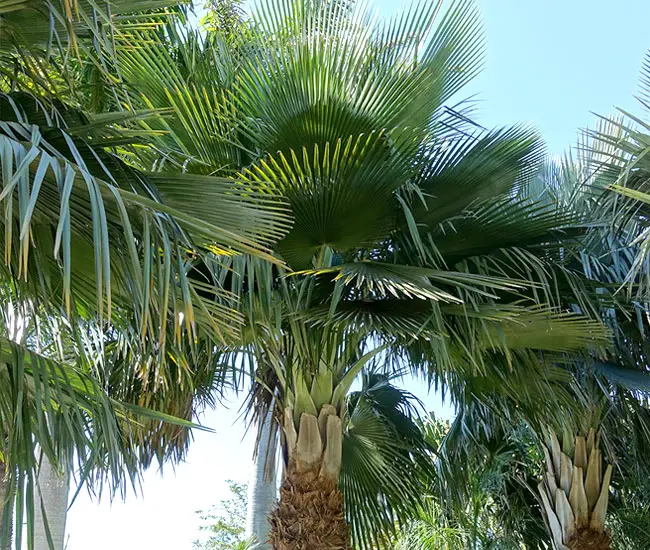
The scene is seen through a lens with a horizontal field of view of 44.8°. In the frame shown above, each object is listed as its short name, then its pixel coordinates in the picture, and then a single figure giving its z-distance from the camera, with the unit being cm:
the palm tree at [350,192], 381
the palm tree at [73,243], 198
